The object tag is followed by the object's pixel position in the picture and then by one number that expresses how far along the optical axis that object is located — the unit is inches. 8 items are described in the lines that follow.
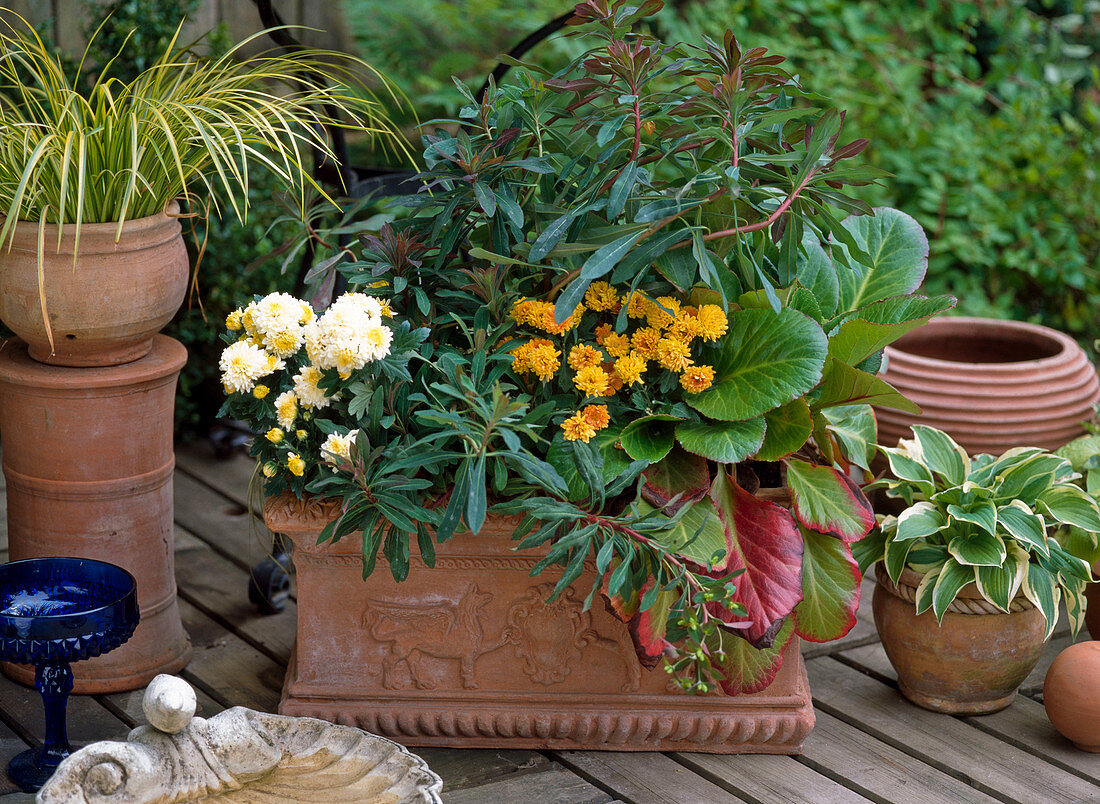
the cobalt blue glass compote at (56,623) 116.3
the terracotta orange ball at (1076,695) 123.4
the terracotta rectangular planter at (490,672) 121.9
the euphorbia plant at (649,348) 117.0
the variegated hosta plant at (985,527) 124.5
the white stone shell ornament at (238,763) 113.2
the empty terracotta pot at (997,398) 140.5
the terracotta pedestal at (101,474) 124.7
